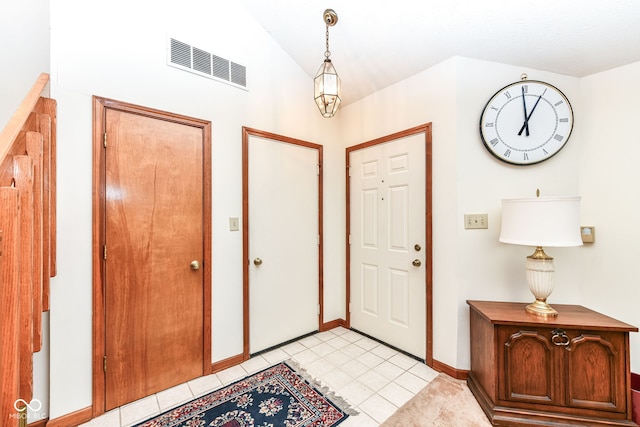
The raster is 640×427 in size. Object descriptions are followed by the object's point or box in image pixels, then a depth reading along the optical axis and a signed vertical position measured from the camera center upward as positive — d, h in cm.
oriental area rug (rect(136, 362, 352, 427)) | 161 -121
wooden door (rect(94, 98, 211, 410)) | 171 -26
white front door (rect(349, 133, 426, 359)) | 230 -26
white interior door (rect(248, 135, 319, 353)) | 234 -24
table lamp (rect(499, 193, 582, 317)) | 154 -10
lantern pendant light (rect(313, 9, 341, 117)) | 159 +74
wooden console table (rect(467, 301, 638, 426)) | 151 -92
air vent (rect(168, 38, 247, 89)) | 193 +115
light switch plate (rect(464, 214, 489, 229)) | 201 -6
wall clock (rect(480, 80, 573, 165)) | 191 +65
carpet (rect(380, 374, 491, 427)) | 161 -123
